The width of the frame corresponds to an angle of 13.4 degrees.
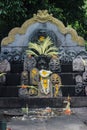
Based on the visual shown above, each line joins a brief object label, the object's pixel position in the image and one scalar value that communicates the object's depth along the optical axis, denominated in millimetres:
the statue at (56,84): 11633
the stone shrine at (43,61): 11711
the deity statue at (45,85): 11562
